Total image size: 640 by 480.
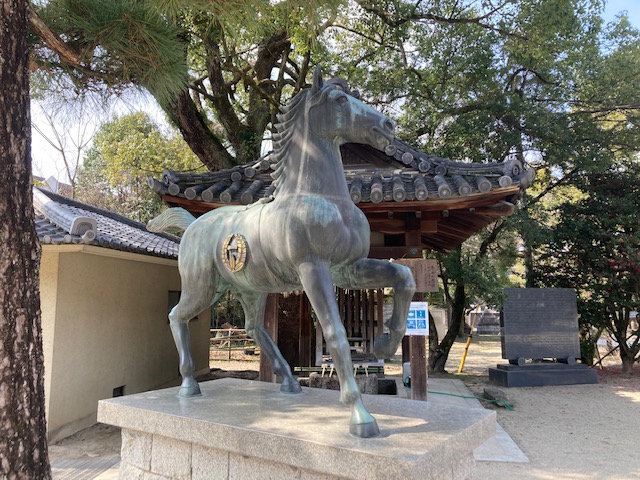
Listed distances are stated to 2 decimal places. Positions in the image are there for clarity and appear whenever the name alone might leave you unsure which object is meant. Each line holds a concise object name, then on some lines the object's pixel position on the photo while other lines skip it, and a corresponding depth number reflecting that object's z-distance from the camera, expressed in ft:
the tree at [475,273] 30.91
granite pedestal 6.47
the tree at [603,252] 37.32
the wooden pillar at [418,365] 19.83
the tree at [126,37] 11.04
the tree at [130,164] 52.03
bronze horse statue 7.89
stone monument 33.63
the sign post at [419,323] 18.70
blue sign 19.49
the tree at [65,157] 60.85
